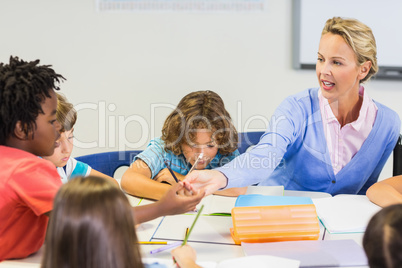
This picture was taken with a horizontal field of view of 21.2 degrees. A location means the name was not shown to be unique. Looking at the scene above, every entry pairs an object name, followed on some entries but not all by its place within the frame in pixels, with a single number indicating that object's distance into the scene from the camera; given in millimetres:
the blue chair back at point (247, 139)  3159
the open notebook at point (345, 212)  2533
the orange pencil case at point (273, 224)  2474
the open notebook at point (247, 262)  2354
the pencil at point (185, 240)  2434
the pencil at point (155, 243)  2468
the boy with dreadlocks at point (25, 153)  2389
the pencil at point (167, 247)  2432
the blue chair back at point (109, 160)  3001
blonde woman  2816
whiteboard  3465
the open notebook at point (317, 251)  2382
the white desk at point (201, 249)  2403
